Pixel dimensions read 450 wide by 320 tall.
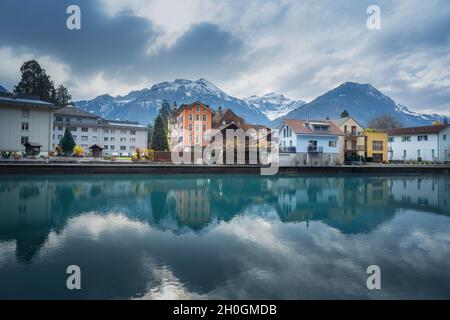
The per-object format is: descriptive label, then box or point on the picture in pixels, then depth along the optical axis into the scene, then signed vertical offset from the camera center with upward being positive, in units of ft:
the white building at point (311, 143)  155.12 +13.24
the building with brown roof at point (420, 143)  171.83 +15.25
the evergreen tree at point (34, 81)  213.87 +65.03
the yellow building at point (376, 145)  170.26 +13.20
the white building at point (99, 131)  197.26 +25.54
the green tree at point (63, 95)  251.72 +63.80
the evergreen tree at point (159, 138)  181.37 +18.25
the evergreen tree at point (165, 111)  299.17 +60.93
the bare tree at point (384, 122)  275.80 +44.45
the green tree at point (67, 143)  149.38 +12.16
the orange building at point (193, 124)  185.47 +28.26
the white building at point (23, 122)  136.77 +21.70
